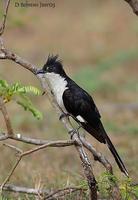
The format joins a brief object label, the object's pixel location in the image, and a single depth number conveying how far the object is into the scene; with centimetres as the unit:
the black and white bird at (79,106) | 1195
